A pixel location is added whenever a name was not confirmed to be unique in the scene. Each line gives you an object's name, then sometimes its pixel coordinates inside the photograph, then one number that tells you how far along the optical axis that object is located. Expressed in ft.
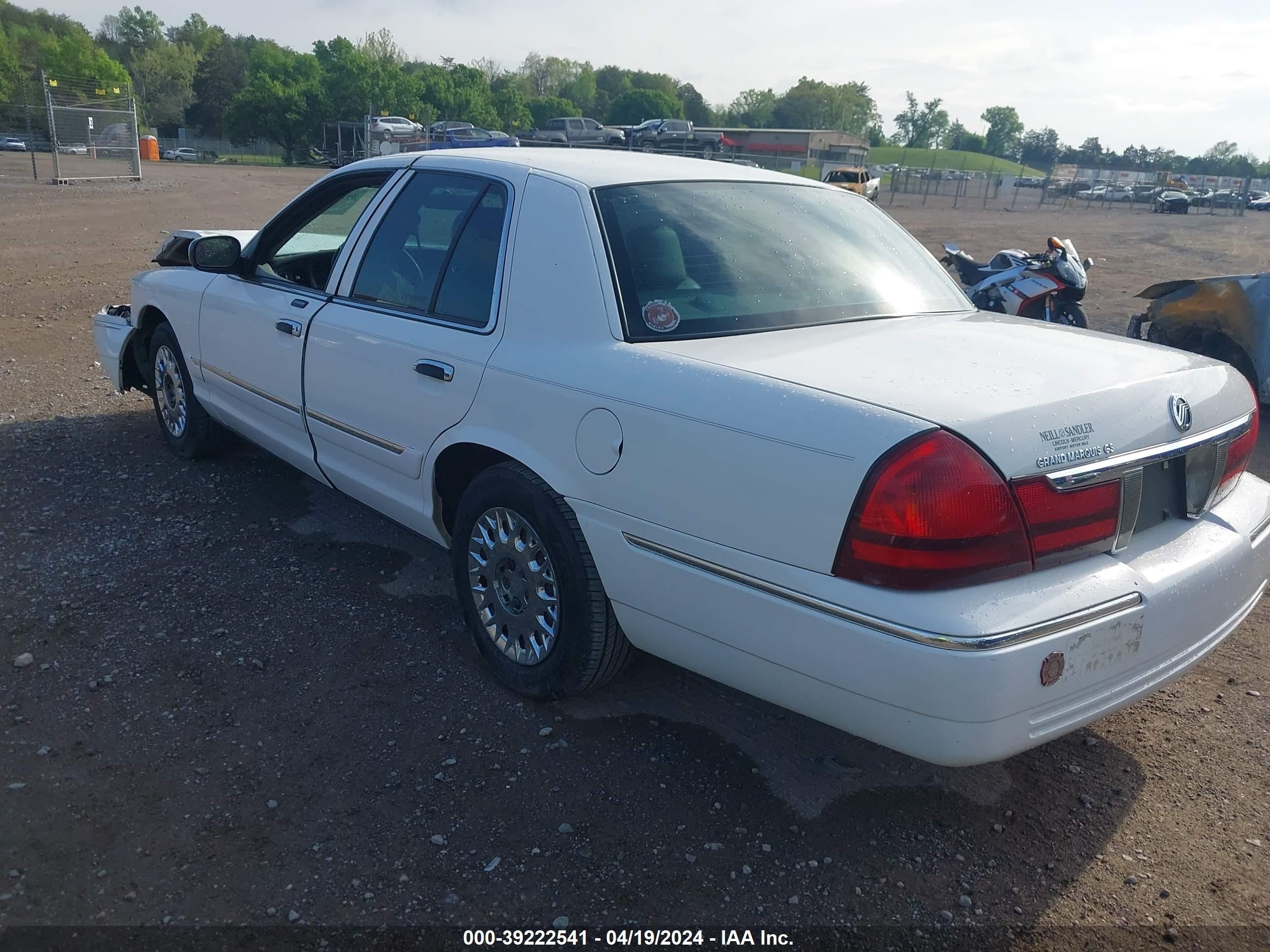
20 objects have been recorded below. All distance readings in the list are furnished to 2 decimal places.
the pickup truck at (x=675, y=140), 145.79
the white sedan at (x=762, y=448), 7.61
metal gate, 83.34
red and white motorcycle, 27.61
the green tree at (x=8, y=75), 213.66
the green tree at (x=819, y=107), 411.95
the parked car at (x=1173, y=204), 169.65
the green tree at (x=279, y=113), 232.73
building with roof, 183.93
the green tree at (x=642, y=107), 341.21
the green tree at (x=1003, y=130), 526.98
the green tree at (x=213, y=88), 306.55
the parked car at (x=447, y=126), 156.04
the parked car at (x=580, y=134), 161.89
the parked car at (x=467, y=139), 123.85
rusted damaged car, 24.68
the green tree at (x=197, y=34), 351.25
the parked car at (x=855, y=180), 118.52
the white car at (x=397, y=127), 152.25
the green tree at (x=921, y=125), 492.95
